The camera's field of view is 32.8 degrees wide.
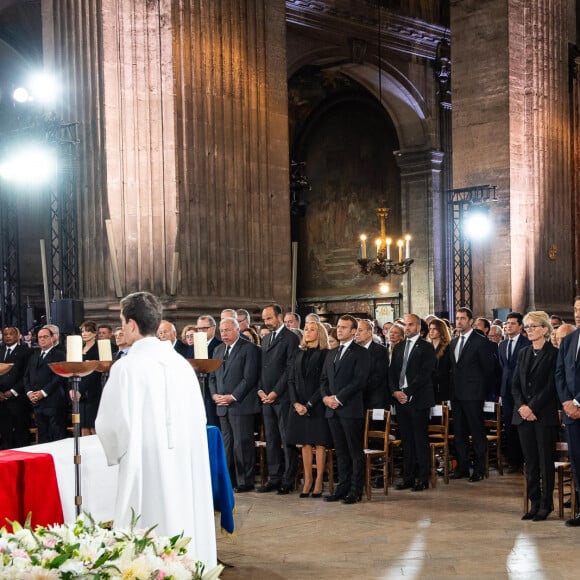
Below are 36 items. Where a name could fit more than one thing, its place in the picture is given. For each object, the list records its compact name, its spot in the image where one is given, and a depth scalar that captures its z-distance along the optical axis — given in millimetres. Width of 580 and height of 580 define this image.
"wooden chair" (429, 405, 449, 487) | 10061
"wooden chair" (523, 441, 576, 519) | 8047
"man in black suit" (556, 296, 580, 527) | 7746
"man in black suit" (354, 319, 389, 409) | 9755
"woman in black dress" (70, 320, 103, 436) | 10625
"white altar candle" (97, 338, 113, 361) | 6035
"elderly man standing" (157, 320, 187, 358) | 10359
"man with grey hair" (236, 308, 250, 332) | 11547
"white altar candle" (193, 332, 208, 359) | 6176
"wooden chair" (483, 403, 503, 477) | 10584
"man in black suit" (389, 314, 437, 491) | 9961
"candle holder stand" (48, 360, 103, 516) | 5102
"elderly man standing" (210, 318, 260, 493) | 9922
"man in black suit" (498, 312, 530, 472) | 11023
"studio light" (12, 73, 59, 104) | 13125
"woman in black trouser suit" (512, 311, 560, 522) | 8109
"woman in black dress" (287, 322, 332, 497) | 9500
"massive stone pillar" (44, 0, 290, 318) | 12648
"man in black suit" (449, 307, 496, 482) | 10422
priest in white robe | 4531
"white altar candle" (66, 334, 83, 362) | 5402
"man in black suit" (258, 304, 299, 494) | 9867
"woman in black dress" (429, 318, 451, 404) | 10914
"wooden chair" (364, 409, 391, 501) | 9289
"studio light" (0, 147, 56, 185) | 12328
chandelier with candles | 21766
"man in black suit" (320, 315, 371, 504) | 9273
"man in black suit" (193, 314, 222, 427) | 10391
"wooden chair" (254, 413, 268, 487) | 10195
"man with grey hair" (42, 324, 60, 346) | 10883
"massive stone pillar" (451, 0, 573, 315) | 17375
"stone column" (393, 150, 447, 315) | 24344
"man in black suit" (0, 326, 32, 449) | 11328
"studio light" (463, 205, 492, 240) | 17141
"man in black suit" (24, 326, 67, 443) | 10773
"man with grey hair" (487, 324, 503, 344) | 13383
